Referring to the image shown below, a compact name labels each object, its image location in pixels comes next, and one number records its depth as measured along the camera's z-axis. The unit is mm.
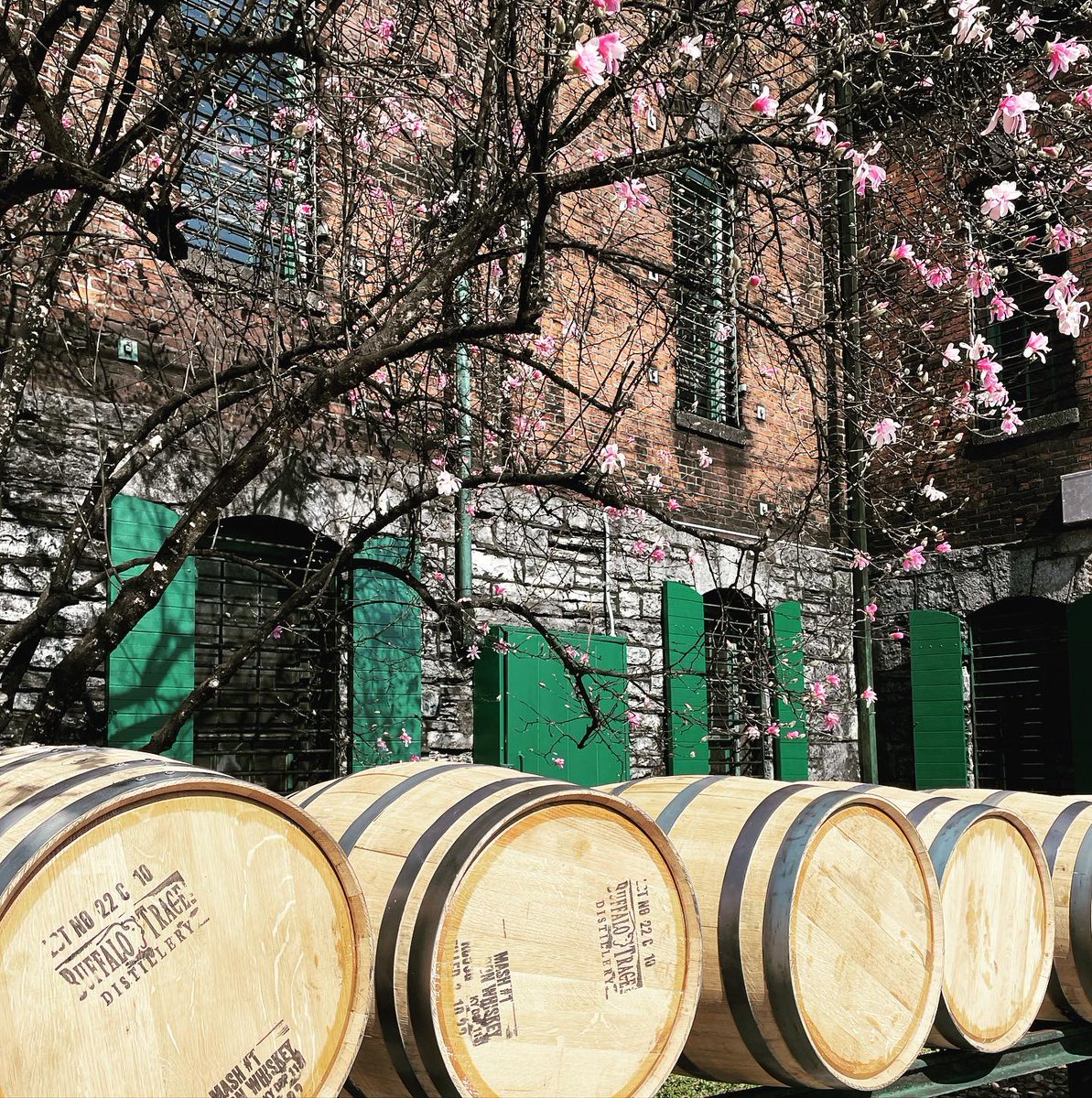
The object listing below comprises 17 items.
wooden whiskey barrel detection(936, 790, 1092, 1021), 3738
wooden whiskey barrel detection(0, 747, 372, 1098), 1853
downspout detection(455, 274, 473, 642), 6262
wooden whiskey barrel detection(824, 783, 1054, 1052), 3352
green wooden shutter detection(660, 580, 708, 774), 8394
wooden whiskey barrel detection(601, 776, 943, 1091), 2832
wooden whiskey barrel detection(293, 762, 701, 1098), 2352
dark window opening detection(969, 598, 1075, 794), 10000
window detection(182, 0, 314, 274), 5188
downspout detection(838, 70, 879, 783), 10195
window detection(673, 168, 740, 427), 9258
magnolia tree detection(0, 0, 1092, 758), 3947
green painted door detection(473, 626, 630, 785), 7129
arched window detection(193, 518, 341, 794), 6320
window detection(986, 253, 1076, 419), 9984
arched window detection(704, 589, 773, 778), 9195
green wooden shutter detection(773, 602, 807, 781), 9352
